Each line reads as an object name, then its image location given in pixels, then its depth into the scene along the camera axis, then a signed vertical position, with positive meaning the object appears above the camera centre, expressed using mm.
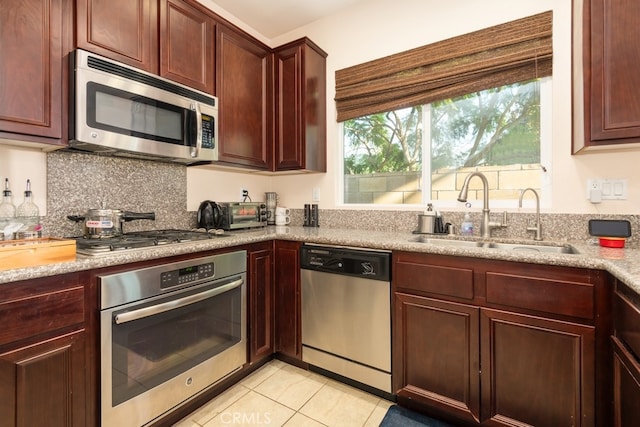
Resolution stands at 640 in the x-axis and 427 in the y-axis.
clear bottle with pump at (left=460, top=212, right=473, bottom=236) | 1934 -85
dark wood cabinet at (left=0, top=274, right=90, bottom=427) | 996 -493
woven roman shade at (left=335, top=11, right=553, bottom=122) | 1748 +945
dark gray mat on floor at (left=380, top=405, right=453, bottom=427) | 1531 -1059
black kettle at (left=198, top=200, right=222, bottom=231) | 2184 -11
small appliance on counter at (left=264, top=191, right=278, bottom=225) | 2705 +75
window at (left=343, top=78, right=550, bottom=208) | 1879 +459
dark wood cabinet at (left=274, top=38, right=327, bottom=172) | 2334 +841
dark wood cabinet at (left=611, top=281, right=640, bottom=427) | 970 -489
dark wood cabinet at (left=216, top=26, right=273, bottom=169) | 2080 +836
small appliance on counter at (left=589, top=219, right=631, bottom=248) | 1506 -96
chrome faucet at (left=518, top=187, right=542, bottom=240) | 1717 -71
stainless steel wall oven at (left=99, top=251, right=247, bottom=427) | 1249 -577
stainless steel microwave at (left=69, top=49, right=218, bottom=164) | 1380 +520
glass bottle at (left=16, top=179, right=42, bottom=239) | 1417 -15
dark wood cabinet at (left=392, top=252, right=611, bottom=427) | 1219 -582
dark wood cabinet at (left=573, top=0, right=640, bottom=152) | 1330 +630
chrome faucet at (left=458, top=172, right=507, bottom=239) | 1835 -26
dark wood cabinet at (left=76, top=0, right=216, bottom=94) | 1459 +961
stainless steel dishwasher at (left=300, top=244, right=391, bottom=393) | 1675 -582
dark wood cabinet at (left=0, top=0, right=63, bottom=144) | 1219 +610
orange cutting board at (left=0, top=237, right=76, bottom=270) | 1031 -140
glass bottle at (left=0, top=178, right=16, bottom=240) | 1394 +14
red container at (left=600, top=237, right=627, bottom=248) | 1502 -146
